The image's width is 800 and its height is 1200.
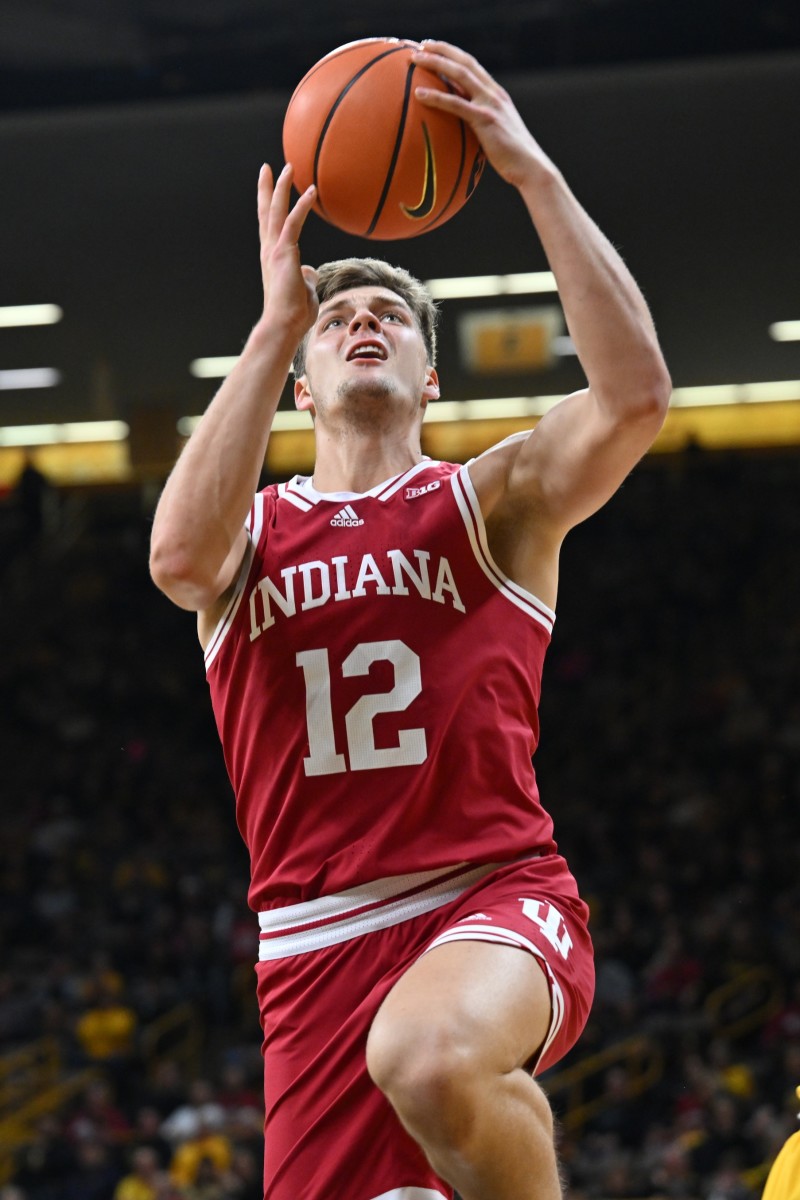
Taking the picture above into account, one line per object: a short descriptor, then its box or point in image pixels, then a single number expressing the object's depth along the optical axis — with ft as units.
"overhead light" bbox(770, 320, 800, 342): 55.06
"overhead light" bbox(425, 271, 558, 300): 49.32
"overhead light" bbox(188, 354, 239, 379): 56.90
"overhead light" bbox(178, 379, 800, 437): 62.44
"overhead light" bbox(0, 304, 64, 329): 50.34
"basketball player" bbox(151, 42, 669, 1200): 11.43
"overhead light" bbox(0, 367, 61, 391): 56.95
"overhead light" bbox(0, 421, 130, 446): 64.59
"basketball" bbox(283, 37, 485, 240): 12.68
